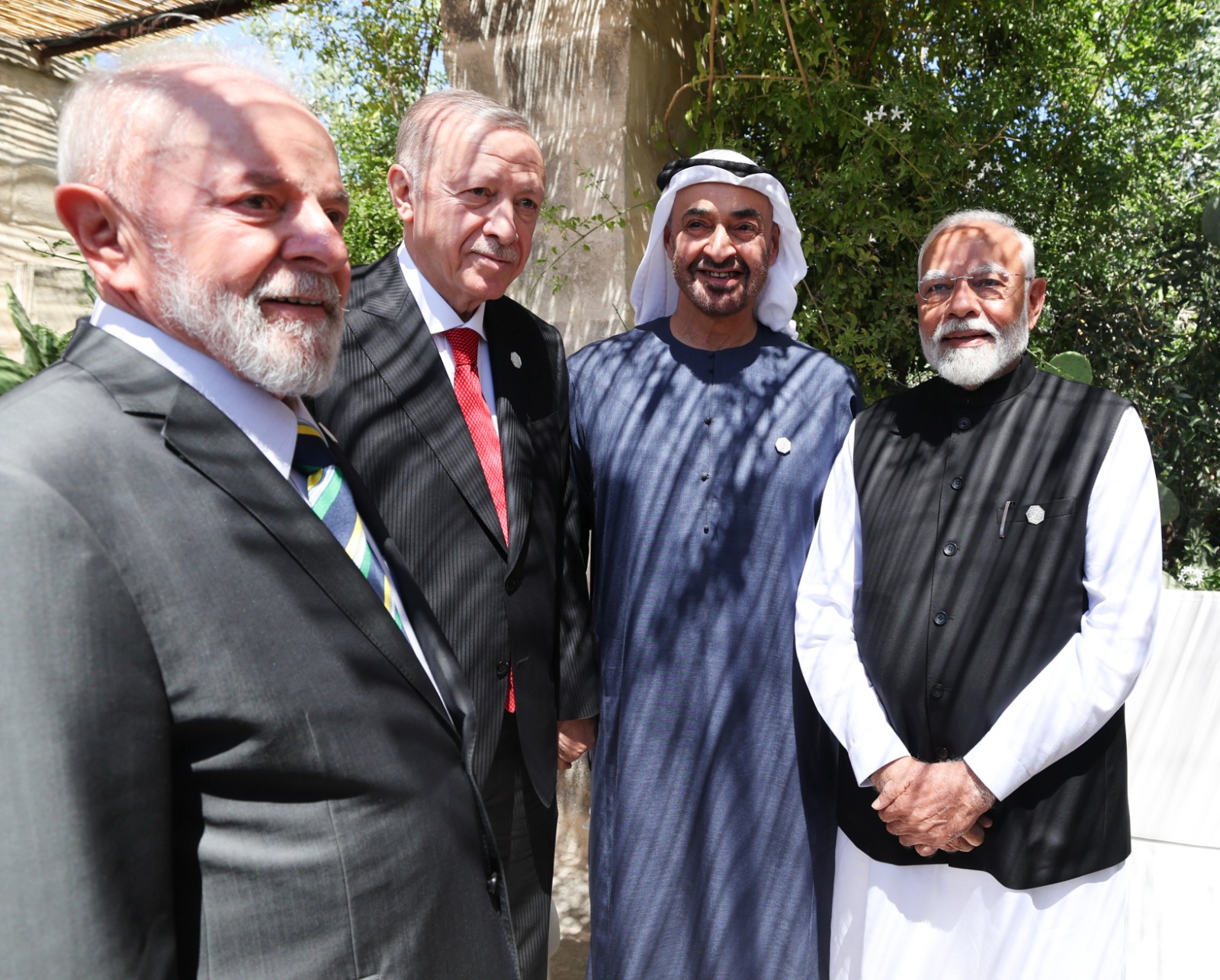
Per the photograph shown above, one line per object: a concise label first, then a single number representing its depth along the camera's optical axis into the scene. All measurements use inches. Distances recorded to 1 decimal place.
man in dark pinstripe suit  79.7
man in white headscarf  95.4
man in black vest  79.5
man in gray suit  34.5
